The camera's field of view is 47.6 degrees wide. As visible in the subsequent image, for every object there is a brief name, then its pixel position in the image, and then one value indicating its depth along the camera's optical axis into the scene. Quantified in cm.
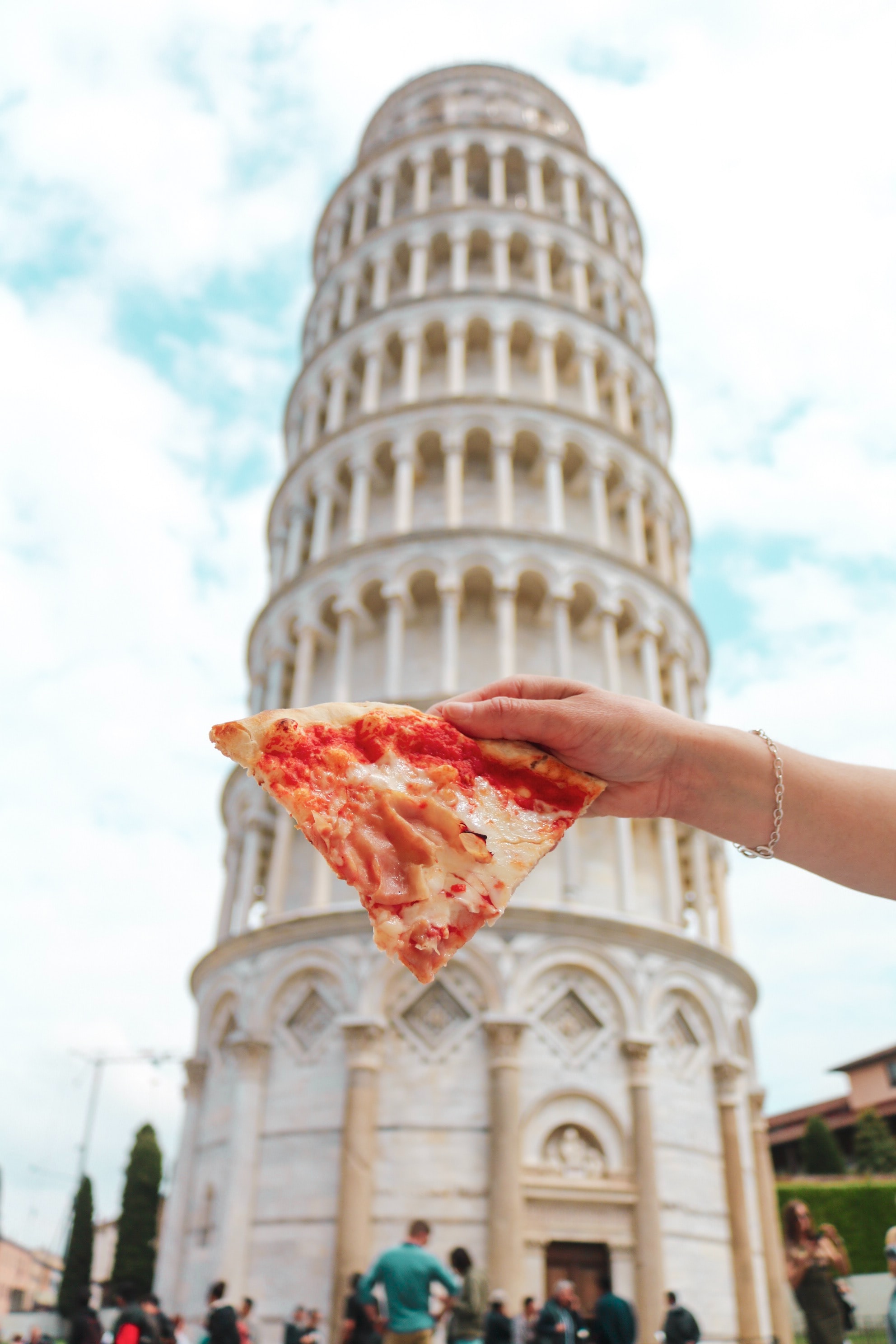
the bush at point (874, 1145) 3644
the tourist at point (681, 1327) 1105
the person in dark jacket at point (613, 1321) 1083
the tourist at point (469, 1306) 923
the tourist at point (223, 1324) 881
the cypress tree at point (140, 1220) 3356
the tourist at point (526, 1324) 1049
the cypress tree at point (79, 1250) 3469
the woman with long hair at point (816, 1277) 699
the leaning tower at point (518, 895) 1517
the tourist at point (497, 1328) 1005
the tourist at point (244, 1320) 1045
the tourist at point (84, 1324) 952
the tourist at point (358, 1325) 977
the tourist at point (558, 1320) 1007
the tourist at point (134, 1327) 836
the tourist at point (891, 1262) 592
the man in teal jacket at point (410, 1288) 731
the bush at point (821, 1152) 3722
